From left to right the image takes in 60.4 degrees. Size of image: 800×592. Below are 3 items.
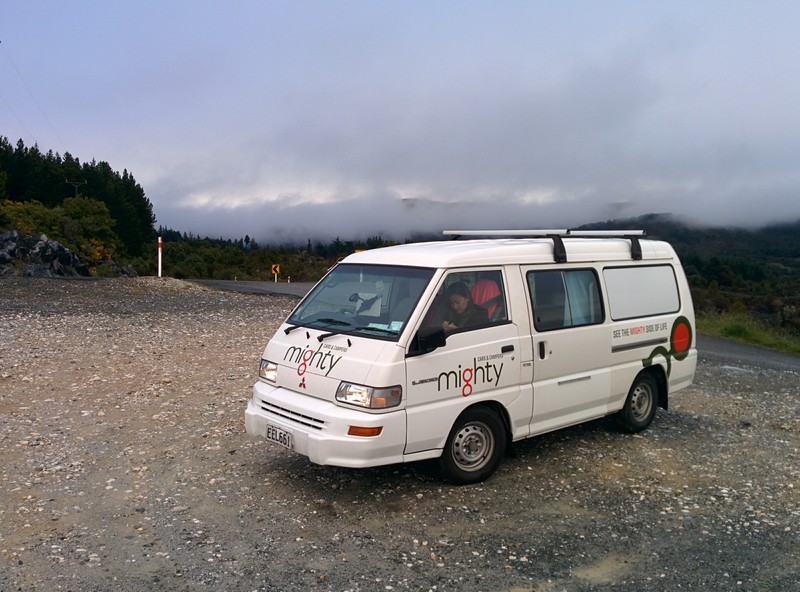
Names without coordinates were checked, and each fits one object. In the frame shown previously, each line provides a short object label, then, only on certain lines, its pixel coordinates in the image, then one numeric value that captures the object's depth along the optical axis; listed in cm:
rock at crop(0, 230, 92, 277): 2789
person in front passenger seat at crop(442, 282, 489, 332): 584
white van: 538
